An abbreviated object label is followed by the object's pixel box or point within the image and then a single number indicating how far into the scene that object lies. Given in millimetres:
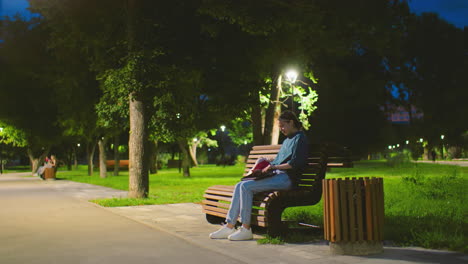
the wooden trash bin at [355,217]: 6082
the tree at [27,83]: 29672
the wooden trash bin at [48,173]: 32762
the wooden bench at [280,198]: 7117
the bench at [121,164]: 50469
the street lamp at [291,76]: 22125
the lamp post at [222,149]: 47662
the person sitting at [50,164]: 33031
